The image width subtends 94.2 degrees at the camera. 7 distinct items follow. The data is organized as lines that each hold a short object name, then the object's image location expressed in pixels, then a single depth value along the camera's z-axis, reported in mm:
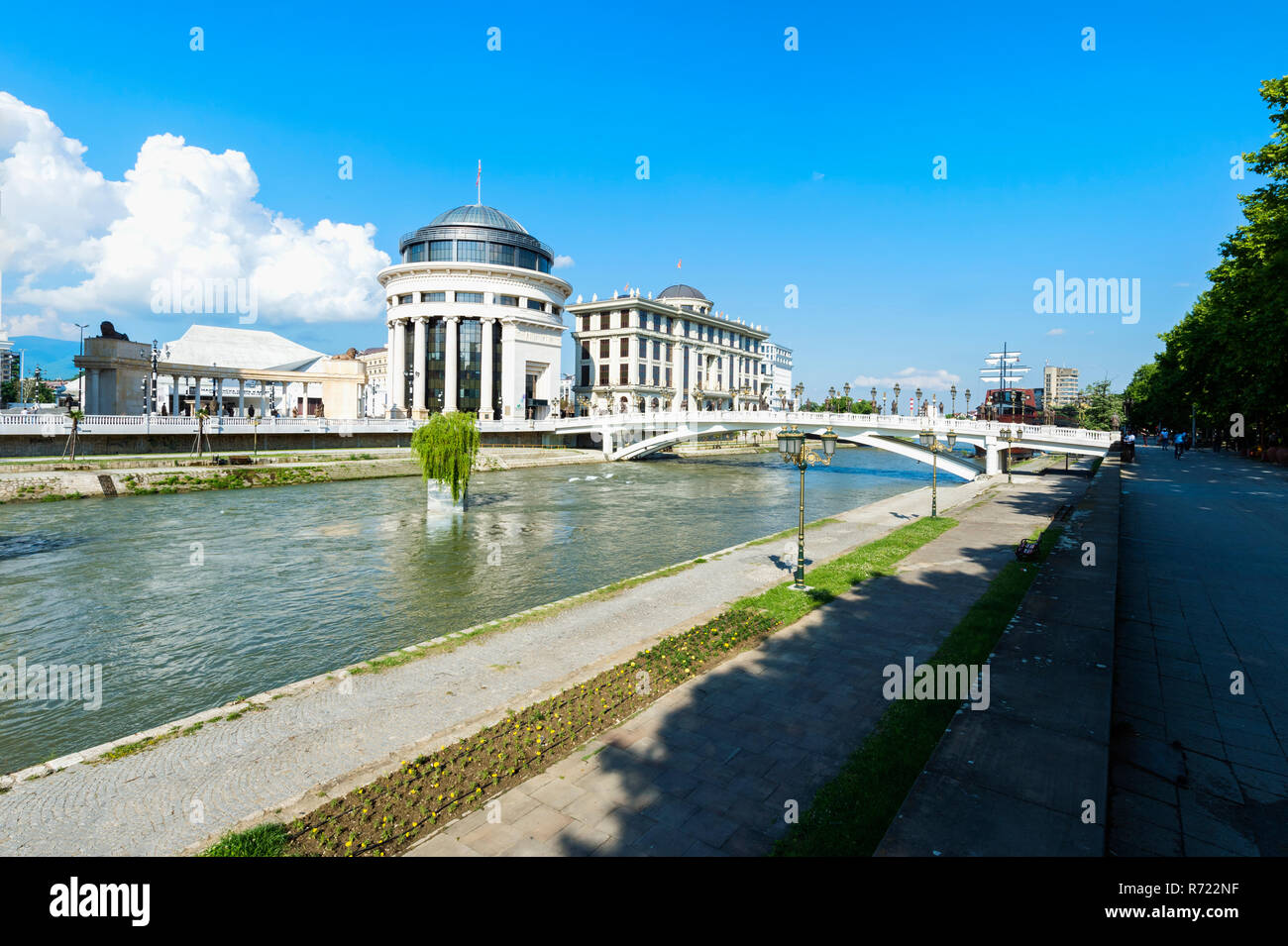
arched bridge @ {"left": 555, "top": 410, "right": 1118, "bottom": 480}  40406
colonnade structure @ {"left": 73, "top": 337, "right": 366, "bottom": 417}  47500
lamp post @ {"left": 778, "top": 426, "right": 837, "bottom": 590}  13570
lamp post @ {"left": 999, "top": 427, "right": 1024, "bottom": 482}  37125
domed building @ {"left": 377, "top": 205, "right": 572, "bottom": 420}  70938
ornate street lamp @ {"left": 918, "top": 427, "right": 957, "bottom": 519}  22594
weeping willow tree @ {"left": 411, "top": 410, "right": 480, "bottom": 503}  26109
